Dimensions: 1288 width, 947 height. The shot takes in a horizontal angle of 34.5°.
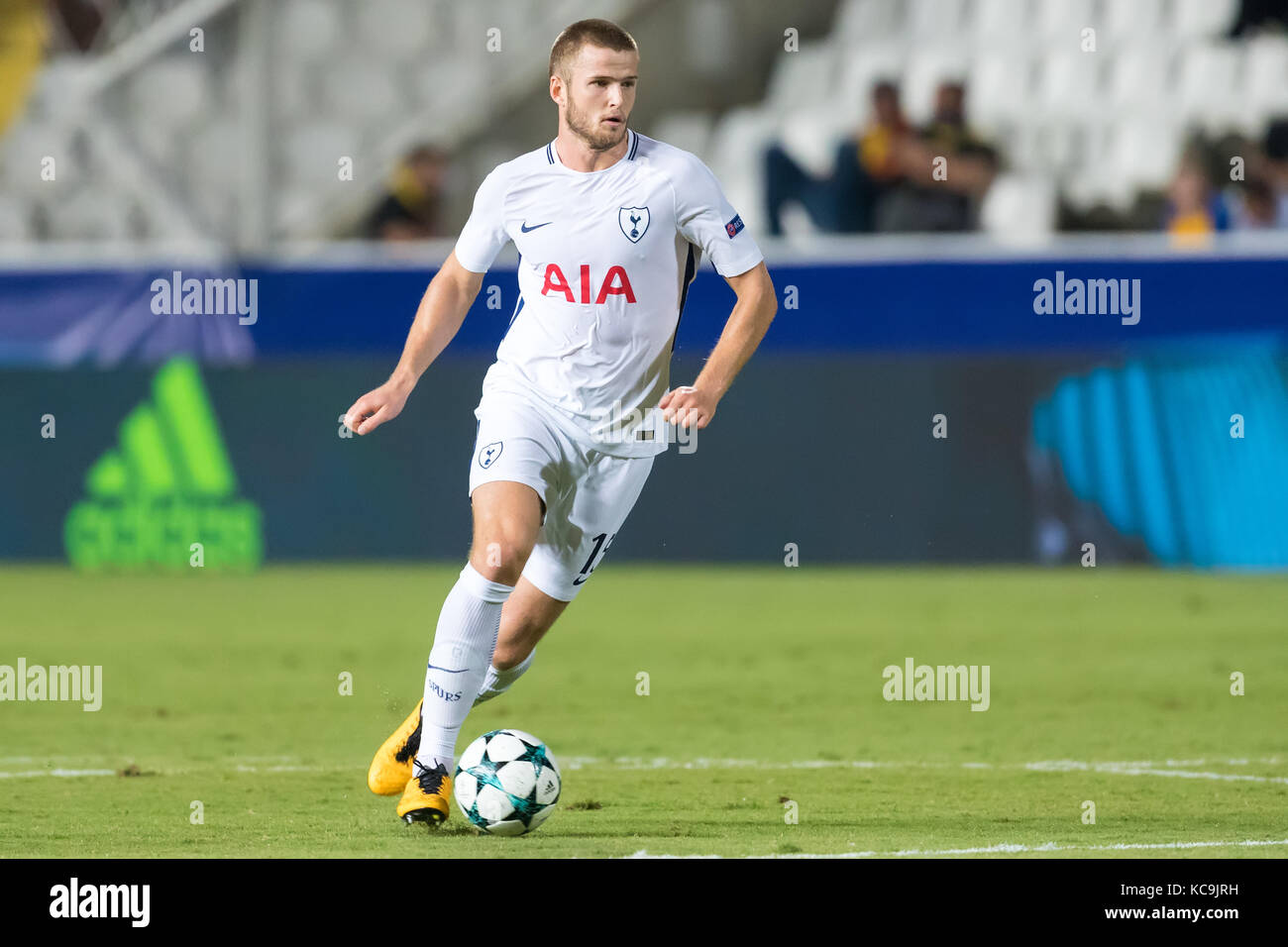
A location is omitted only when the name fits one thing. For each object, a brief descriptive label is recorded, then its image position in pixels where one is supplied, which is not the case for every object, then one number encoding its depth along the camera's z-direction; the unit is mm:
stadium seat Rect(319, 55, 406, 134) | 21344
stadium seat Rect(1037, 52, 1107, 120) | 19969
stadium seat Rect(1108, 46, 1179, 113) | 20031
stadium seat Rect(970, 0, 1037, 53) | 20812
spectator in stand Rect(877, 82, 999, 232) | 16766
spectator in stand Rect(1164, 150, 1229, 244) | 16594
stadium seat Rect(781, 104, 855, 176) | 18969
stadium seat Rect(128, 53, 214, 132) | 19875
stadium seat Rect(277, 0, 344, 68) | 21484
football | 6148
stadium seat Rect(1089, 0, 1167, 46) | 20391
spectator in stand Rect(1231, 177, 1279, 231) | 16781
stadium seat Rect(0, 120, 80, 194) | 20641
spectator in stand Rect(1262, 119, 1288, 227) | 16844
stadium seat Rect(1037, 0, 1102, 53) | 20609
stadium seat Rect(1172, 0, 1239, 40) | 20141
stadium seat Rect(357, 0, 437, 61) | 21500
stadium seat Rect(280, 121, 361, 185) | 20453
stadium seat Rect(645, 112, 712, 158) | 20188
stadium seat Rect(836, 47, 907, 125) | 20359
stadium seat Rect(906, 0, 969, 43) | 21016
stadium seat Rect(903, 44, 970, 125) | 20188
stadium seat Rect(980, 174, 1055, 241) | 18094
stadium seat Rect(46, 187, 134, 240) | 20047
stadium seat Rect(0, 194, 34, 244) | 20266
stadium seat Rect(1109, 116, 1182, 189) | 19234
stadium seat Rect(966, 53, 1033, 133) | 19891
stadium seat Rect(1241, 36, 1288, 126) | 18938
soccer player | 6340
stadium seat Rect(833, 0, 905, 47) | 21156
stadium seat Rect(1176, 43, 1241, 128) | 19406
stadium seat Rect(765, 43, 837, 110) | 20750
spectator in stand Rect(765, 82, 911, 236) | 16922
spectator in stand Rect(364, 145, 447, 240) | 17953
